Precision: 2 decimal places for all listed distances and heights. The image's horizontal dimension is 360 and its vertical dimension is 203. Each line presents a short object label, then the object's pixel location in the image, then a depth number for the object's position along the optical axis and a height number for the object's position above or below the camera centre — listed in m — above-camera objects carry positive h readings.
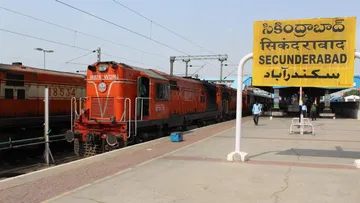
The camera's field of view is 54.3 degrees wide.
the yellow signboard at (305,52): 8.94 +1.33
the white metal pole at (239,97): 9.48 +0.14
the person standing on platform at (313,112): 30.21 -0.78
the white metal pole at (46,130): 10.93 -0.96
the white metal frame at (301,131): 16.78 -1.34
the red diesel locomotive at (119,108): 12.57 -0.28
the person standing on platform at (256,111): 22.65 -0.56
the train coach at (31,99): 12.26 +0.04
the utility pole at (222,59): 42.54 +5.23
